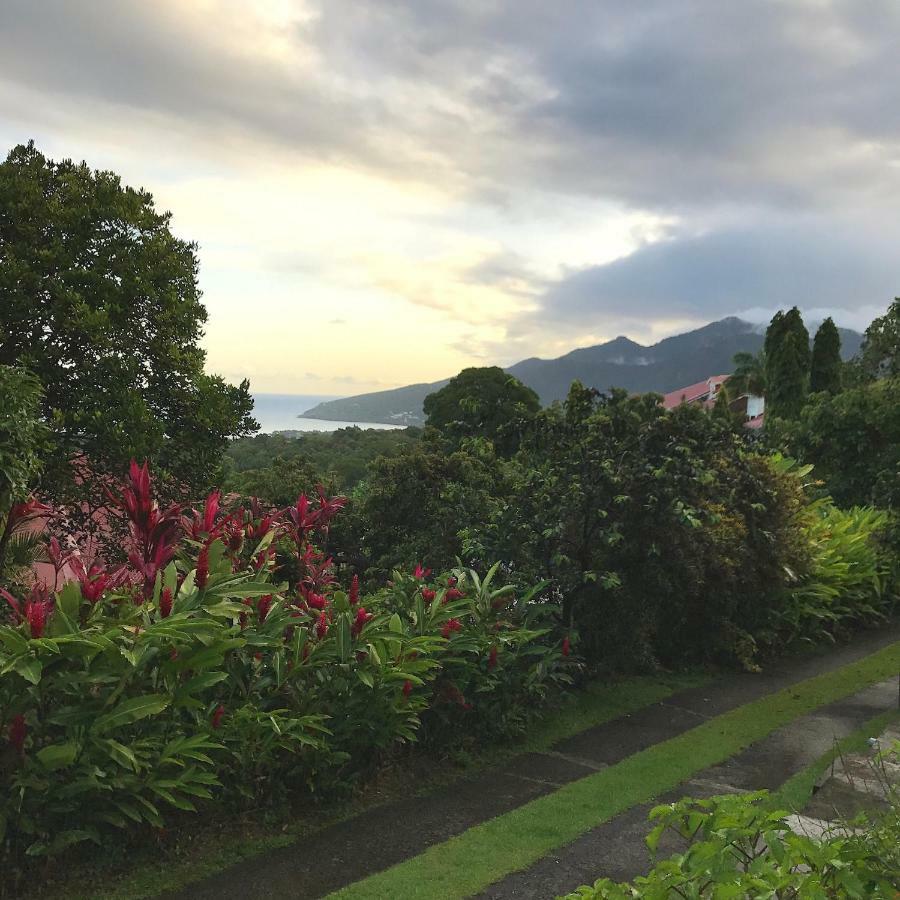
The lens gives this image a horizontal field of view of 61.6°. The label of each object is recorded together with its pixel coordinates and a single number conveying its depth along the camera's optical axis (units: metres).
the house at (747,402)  48.92
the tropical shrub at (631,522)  8.21
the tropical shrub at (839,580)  11.04
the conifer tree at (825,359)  33.09
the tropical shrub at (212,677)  4.11
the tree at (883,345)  21.72
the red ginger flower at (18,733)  4.02
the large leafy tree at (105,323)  8.47
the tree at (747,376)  49.75
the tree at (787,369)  30.67
